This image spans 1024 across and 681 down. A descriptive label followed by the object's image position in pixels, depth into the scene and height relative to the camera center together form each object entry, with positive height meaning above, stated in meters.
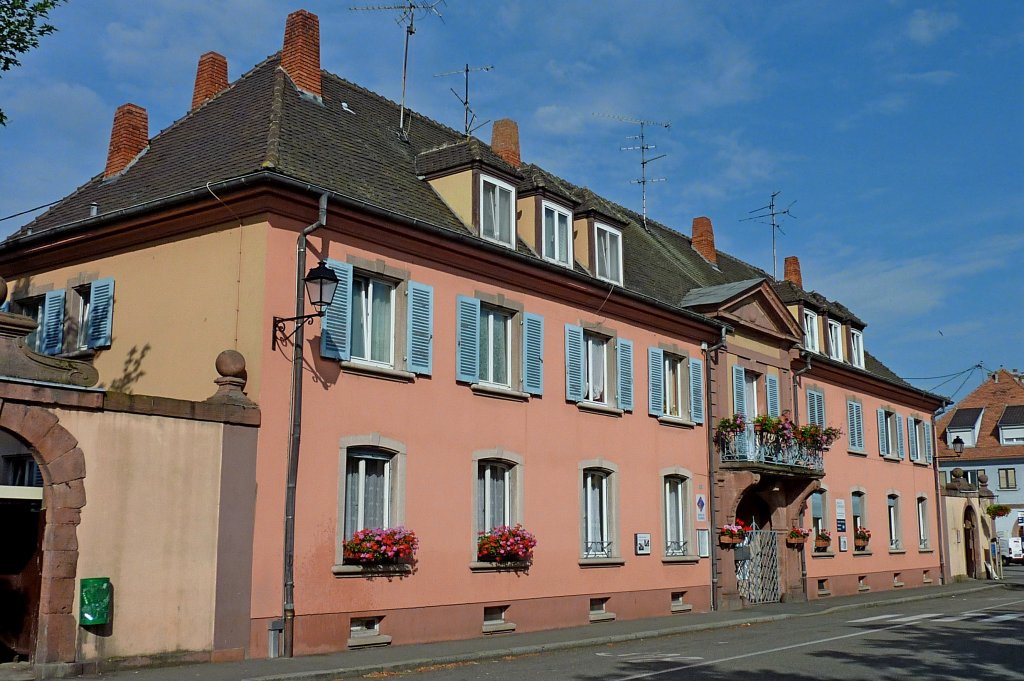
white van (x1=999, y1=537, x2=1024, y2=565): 57.47 -0.96
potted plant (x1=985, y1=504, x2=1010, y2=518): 43.06 +0.91
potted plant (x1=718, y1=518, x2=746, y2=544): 24.36 -0.01
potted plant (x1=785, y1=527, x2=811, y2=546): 27.20 -0.09
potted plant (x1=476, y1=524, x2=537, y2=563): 18.00 -0.18
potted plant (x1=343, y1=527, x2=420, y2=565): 15.56 -0.18
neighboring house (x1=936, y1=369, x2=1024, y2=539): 61.59 +5.48
